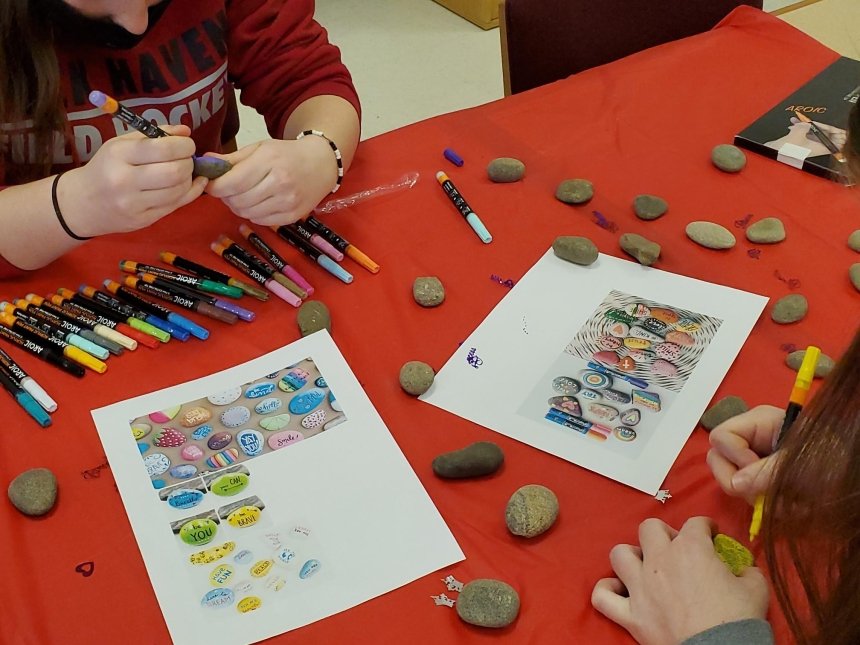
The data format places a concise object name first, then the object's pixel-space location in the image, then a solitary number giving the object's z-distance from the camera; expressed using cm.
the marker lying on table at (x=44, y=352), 86
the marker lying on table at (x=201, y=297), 93
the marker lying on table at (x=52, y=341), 87
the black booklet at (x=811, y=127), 112
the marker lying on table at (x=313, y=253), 98
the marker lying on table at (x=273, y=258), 97
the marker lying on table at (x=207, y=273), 96
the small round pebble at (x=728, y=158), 111
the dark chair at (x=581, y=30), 135
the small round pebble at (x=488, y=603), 64
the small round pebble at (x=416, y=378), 83
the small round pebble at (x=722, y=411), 79
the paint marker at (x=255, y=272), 95
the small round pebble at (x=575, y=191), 107
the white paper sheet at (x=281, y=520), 67
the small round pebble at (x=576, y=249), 98
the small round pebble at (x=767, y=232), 101
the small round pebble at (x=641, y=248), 98
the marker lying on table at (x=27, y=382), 83
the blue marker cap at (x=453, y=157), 114
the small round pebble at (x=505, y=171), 110
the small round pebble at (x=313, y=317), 91
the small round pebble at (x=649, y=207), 105
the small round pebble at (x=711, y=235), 100
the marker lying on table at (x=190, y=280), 95
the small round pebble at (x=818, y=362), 83
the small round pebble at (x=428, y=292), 94
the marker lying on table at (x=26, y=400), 82
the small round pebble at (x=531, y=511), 70
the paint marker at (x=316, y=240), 100
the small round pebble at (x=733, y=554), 67
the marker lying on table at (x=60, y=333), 88
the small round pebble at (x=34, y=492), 73
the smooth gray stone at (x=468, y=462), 76
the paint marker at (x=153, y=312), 91
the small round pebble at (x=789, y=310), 90
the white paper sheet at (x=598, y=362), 79
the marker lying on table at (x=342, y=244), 99
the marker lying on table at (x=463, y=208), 103
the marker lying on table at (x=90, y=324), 89
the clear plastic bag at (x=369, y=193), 108
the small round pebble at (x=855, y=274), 94
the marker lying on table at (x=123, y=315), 90
